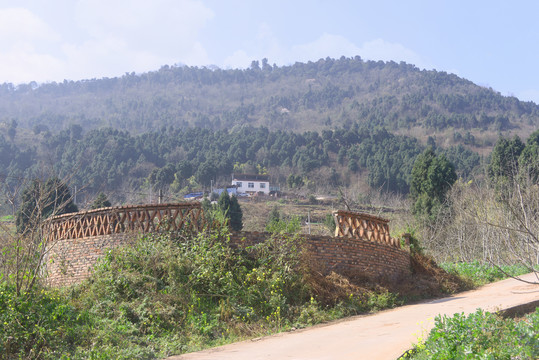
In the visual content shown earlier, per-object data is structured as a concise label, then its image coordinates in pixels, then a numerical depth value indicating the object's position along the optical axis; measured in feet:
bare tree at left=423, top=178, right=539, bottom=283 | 63.71
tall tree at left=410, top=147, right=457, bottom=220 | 115.03
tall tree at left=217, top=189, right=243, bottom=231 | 118.43
